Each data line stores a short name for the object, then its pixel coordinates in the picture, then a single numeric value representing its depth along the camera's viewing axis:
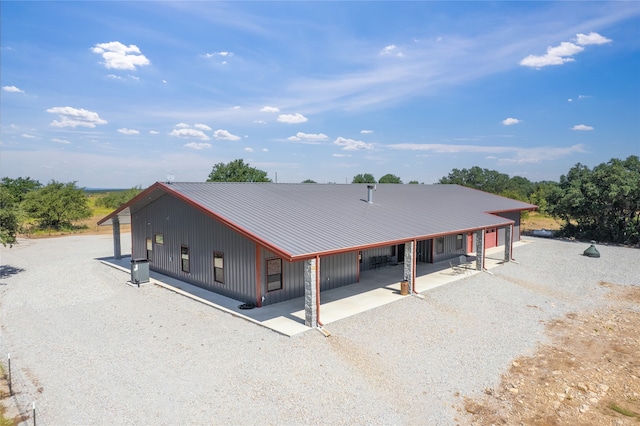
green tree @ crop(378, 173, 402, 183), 82.12
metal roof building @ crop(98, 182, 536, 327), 12.98
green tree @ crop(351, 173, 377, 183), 77.69
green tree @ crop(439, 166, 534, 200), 81.61
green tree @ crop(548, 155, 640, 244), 27.17
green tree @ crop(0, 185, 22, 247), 16.90
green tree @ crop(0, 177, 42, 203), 49.75
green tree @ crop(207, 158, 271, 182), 51.56
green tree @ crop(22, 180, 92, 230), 37.88
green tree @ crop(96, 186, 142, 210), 59.06
